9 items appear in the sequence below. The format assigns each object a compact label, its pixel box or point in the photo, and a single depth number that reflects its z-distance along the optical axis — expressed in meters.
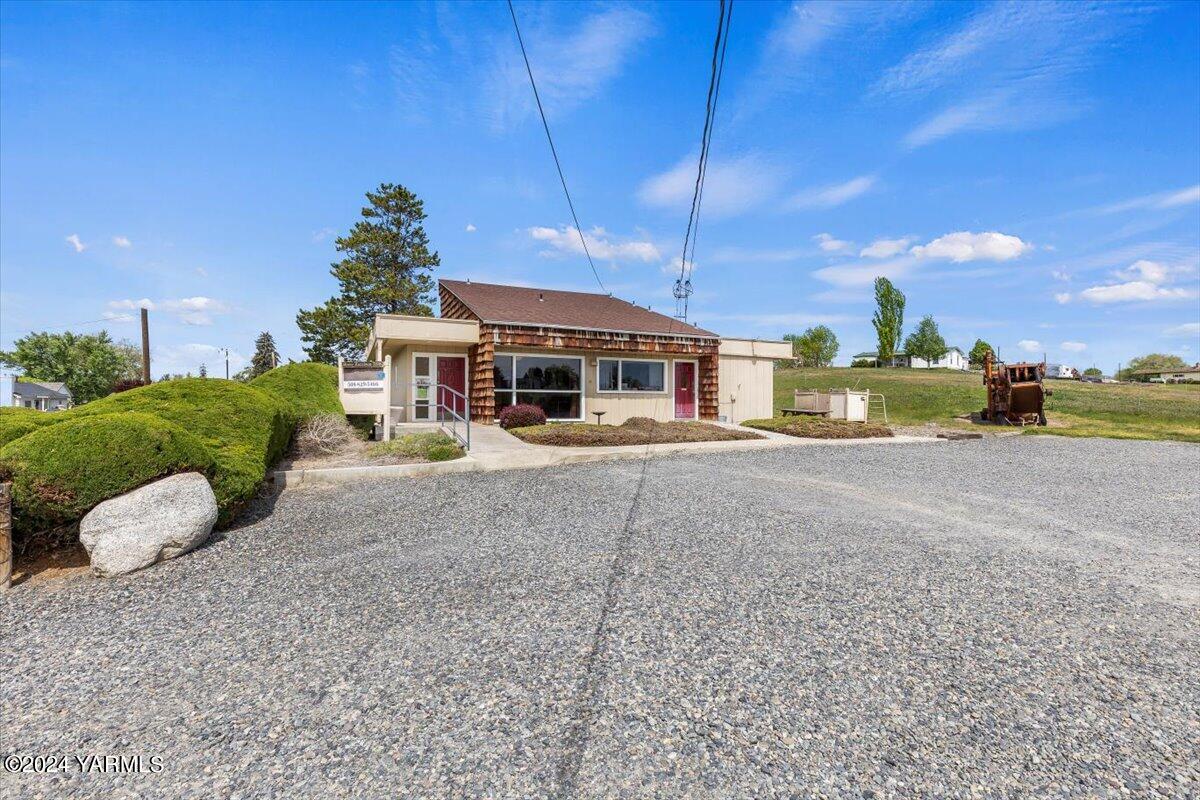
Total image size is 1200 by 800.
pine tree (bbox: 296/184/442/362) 35.62
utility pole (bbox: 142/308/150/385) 26.14
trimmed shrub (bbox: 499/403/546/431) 14.60
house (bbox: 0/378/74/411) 44.78
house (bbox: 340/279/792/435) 15.59
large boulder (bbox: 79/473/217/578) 4.61
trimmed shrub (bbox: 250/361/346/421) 11.55
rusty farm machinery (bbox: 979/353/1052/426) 18.84
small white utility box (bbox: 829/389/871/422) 18.62
